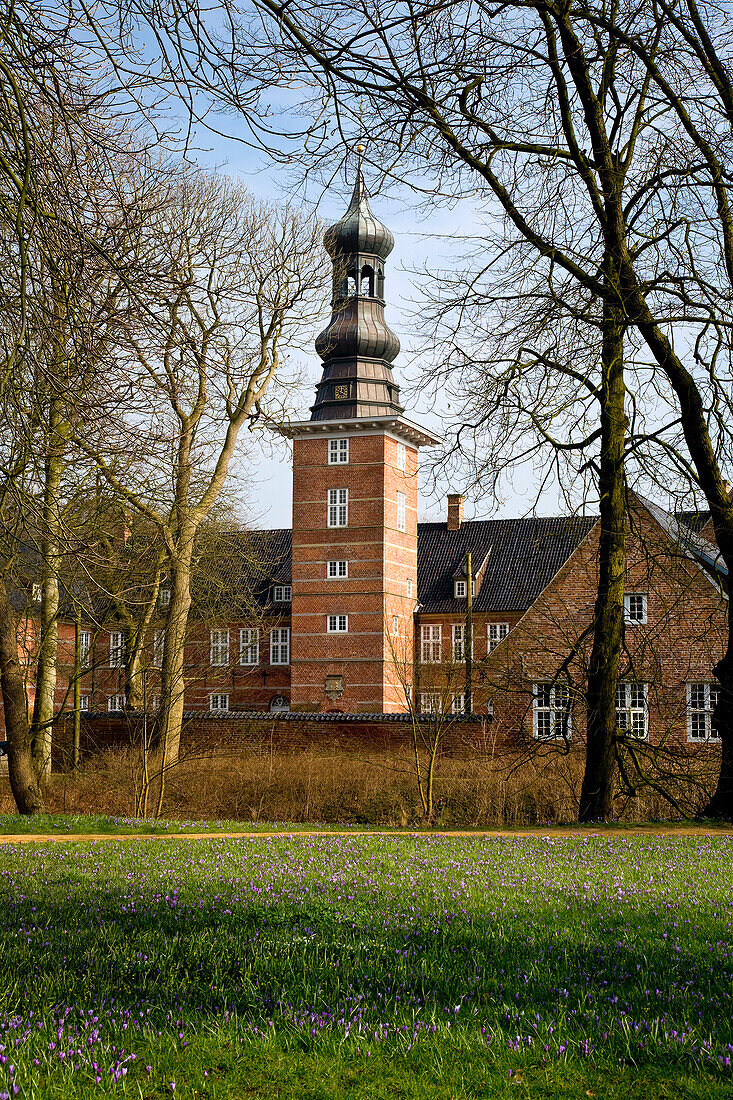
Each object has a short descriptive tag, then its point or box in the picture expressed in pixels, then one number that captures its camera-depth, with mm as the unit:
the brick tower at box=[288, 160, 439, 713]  47969
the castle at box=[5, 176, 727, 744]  48000
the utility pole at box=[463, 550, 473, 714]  28625
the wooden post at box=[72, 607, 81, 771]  21750
